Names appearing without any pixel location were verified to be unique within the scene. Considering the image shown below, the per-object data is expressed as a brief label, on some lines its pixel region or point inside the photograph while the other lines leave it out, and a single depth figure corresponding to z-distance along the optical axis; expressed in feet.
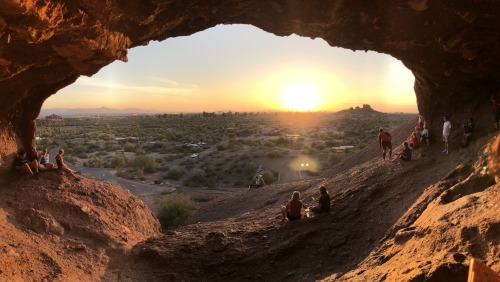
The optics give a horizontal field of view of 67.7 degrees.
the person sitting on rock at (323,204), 37.99
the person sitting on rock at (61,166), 39.10
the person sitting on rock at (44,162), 38.72
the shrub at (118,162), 113.26
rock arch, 29.47
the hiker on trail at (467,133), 38.29
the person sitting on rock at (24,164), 36.47
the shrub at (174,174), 100.17
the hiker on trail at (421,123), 50.23
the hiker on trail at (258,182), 69.72
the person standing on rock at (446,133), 41.06
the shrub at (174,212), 60.59
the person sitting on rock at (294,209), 38.11
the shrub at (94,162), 115.68
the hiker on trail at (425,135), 46.21
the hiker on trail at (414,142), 47.39
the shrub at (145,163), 107.45
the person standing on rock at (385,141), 50.60
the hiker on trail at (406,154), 44.21
